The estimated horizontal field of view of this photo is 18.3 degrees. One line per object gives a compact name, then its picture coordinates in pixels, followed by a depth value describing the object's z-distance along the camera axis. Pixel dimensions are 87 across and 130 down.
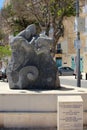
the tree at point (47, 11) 29.50
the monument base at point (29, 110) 6.25
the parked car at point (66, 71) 32.73
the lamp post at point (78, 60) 13.34
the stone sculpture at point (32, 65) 6.98
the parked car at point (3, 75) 19.03
